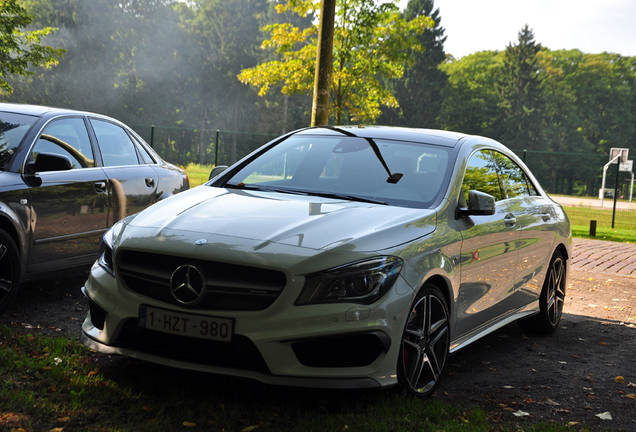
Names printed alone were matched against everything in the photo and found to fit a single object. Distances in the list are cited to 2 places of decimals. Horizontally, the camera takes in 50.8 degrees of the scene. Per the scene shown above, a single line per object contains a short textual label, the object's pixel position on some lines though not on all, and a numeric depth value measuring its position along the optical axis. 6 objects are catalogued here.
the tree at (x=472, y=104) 75.44
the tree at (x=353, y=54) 17.59
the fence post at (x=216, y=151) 21.58
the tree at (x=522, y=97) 72.44
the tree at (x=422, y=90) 71.00
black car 5.28
